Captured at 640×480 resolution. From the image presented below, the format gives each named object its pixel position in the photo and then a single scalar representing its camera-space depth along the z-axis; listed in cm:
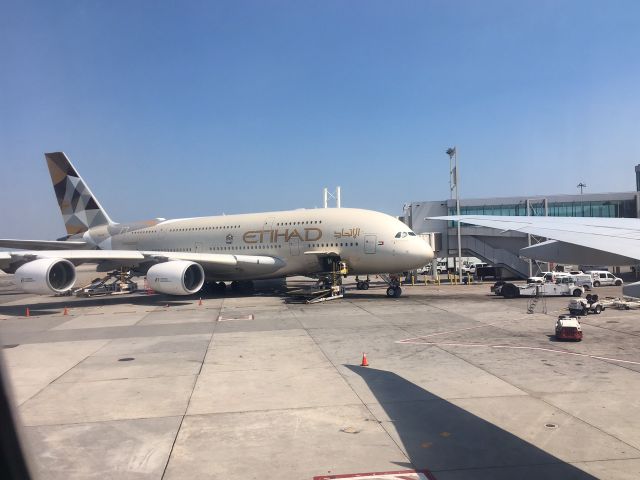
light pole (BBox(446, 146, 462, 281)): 4001
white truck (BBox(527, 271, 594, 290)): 2953
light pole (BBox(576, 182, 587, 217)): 4253
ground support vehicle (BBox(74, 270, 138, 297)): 3134
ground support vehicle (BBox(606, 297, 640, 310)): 2003
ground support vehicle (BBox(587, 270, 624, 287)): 3484
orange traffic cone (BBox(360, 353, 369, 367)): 1073
